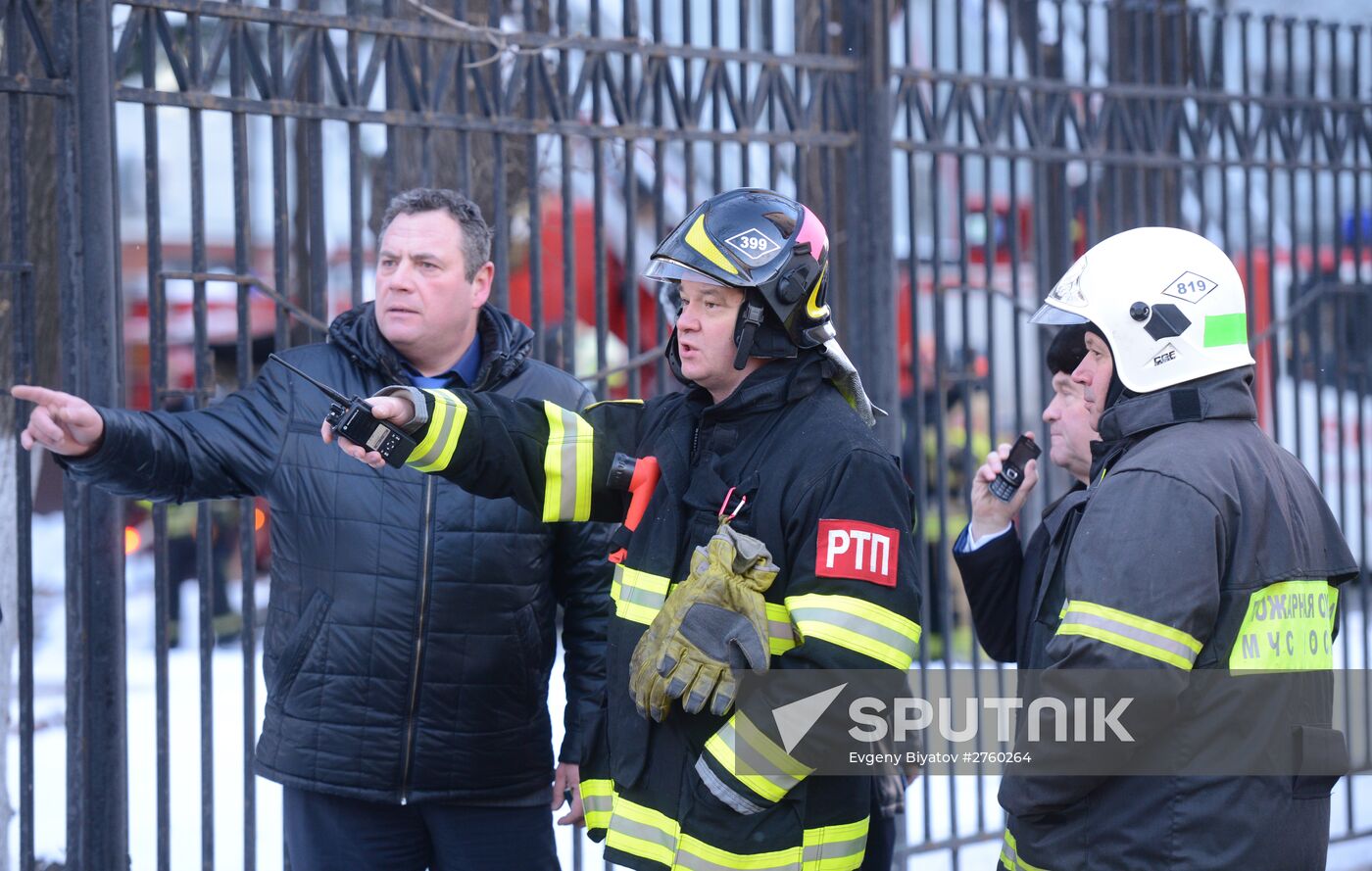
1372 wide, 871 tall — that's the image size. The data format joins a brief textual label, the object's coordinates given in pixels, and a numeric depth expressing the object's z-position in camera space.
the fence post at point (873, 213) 9.36
